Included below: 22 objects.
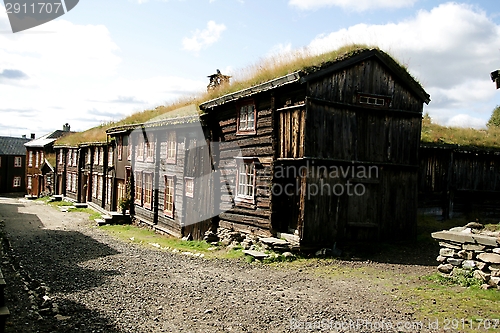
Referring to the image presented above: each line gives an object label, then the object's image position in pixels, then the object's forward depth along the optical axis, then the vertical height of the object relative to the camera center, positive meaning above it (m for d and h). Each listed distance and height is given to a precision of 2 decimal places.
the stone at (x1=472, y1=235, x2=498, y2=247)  8.60 -1.49
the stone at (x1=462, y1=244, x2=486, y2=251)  8.83 -1.69
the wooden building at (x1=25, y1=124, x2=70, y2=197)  43.95 -0.46
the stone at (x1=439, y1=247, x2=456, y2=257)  9.42 -1.92
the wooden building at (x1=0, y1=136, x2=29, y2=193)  52.03 -1.03
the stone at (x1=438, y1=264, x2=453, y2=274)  9.45 -2.30
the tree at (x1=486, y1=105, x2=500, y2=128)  37.47 +5.01
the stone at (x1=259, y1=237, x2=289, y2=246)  12.51 -2.35
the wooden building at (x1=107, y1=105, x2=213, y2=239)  16.84 -0.49
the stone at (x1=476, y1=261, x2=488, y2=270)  8.76 -2.03
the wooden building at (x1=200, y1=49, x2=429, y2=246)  12.49 +0.46
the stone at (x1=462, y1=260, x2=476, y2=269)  8.96 -2.08
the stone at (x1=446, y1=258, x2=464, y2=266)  9.25 -2.09
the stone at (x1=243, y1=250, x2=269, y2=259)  12.37 -2.73
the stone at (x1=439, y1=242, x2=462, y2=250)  9.30 -1.75
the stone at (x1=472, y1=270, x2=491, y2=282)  8.65 -2.25
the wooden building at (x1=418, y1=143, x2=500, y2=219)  17.94 -0.51
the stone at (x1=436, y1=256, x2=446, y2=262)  9.60 -2.08
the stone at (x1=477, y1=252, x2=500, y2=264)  8.48 -1.83
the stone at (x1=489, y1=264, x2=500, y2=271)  8.50 -2.01
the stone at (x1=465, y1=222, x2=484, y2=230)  9.59 -1.32
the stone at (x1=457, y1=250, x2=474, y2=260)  9.02 -1.89
